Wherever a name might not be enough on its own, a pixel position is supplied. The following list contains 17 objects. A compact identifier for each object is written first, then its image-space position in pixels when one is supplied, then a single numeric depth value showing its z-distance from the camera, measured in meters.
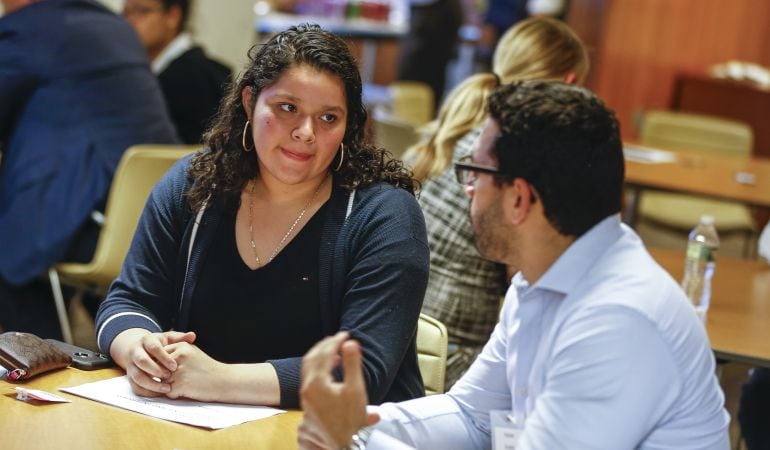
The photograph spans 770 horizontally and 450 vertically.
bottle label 5.53
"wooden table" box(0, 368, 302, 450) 3.08
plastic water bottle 5.53
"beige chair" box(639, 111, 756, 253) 10.90
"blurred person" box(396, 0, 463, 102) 16.23
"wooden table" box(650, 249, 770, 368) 4.65
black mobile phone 3.73
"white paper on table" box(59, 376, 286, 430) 3.33
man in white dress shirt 2.77
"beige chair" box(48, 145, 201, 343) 6.42
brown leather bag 3.52
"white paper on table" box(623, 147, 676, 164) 9.44
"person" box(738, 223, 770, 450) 5.01
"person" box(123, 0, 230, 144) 8.31
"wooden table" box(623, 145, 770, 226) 8.29
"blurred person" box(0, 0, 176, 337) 6.74
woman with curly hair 3.92
